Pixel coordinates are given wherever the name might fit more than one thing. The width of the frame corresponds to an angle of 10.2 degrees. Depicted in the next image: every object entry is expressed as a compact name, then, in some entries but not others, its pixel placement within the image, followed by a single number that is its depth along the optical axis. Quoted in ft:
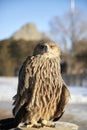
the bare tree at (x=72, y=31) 161.17
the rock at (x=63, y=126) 22.04
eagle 20.73
